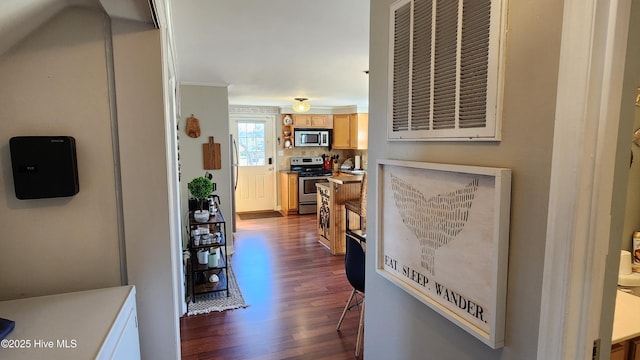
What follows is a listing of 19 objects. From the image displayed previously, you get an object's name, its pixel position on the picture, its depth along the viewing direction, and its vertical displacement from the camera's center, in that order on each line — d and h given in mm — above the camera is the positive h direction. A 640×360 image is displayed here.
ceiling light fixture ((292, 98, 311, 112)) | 5094 +586
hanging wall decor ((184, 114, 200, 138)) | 4324 +231
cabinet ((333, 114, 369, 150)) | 7180 +312
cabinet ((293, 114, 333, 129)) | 7496 +546
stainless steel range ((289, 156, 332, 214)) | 7179 -861
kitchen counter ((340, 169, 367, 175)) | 6908 -525
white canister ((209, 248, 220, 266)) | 3441 -1117
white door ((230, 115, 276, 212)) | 7297 -320
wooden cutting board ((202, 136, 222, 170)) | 4422 -118
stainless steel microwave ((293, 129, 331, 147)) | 7457 +192
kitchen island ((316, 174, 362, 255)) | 4609 -768
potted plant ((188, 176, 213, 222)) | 3391 -445
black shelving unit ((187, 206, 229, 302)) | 3342 -1190
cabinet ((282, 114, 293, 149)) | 7426 +320
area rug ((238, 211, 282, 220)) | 7012 -1430
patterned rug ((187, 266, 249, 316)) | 3189 -1489
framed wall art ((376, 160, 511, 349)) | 928 -289
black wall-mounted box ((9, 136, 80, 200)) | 1142 -69
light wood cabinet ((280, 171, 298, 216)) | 7207 -952
